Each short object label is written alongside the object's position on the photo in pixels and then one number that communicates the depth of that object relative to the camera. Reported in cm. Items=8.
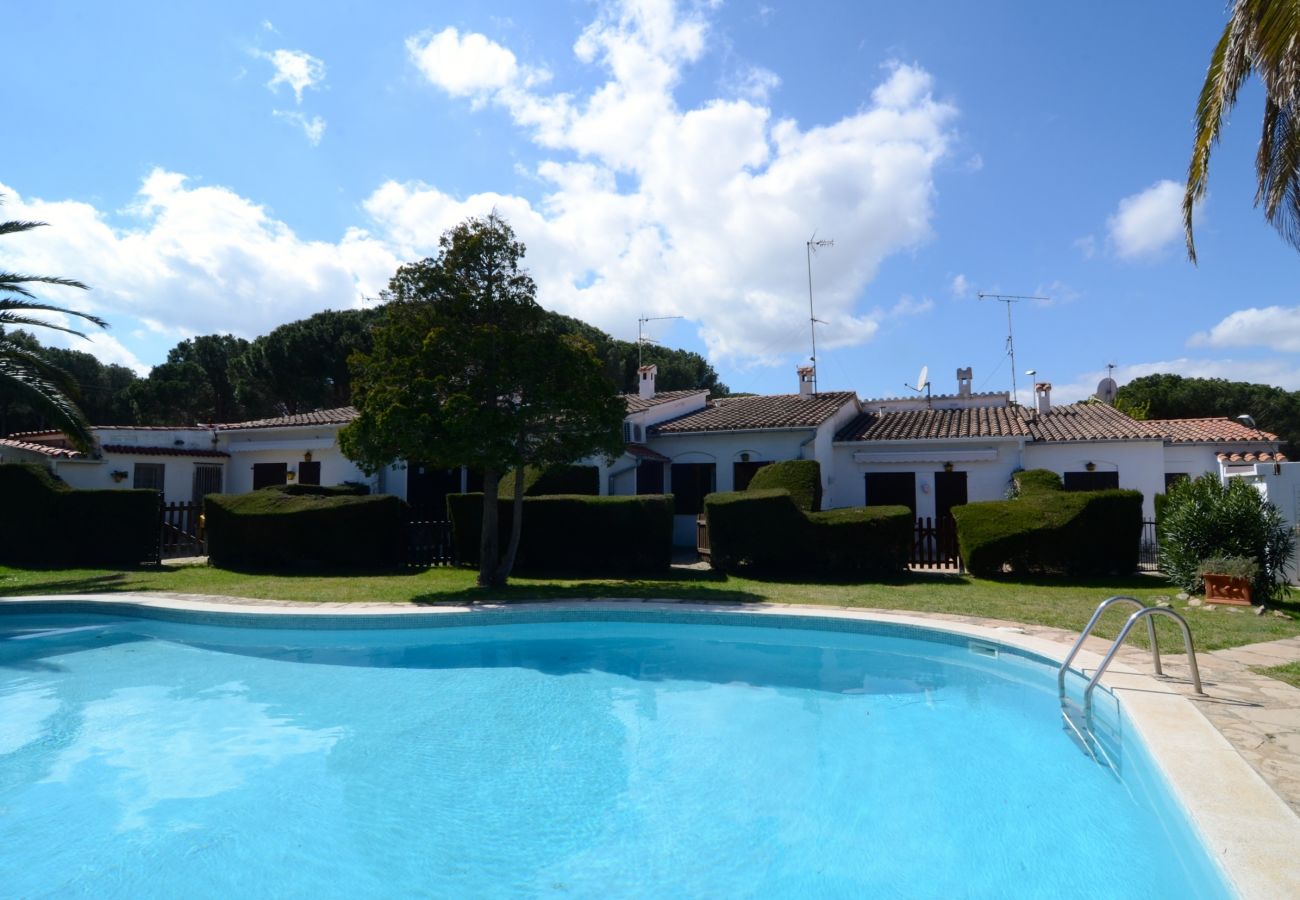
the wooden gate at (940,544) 1638
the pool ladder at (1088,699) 598
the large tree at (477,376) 1262
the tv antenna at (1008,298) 2858
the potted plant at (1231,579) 1121
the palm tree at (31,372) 1485
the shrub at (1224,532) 1173
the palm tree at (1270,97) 704
